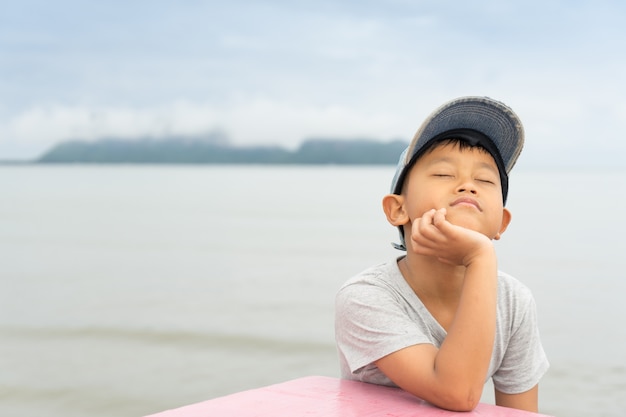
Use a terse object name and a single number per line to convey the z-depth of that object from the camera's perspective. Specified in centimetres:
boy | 170
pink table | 167
